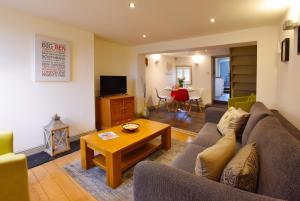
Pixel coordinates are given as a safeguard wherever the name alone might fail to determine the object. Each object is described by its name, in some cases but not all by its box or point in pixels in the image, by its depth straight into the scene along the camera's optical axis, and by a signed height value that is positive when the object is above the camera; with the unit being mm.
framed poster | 2747 +572
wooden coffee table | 1933 -728
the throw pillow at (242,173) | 896 -446
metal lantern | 2730 -745
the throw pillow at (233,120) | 2096 -365
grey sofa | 748 -467
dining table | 5787 +69
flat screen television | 4207 +190
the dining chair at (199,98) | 6105 -259
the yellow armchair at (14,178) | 1304 -688
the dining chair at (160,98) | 6477 -234
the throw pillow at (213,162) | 1020 -442
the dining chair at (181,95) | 5633 -104
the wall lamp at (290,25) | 1786 +729
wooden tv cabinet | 4024 -456
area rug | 1807 -1081
